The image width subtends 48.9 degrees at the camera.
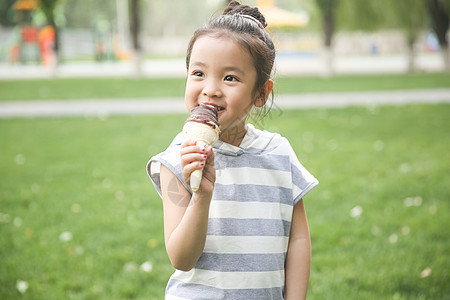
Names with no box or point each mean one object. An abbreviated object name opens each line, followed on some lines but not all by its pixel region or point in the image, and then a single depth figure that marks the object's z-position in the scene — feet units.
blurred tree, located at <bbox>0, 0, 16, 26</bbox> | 148.05
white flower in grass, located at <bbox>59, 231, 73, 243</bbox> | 12.18
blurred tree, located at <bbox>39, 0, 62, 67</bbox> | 64.57
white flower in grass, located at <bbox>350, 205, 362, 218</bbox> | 13.30
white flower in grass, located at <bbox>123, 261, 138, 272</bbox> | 10.67
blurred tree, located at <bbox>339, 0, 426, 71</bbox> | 61.00
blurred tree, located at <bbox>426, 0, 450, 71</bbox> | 58.75
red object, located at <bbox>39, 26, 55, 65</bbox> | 87.10
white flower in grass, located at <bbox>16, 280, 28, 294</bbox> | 9.91
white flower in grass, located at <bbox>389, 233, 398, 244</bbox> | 11.65
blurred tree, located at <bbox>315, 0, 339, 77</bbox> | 56.75
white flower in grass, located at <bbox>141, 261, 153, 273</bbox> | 10.59
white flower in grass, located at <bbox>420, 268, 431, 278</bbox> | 10.00
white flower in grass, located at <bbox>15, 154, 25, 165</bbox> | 19.71
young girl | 4.42
